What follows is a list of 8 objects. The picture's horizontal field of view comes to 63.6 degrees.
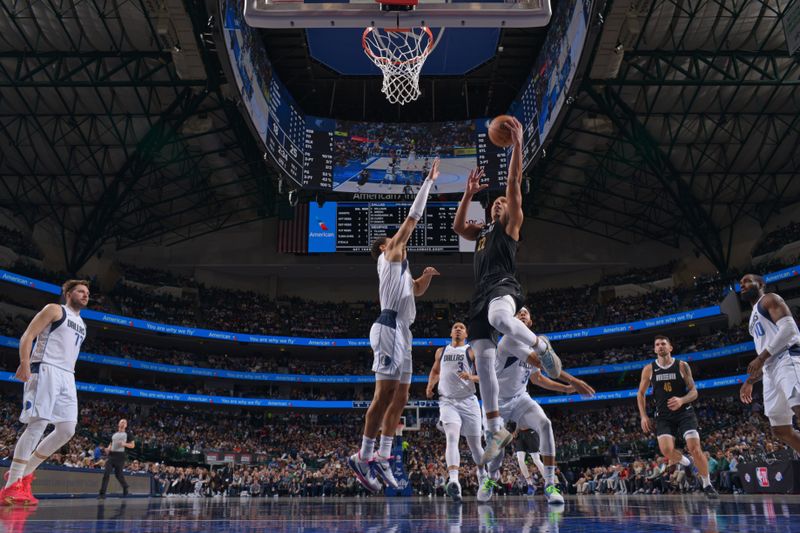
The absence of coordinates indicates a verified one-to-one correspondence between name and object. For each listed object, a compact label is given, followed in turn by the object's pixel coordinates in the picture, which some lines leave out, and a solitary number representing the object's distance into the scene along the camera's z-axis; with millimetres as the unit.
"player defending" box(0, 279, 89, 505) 5957
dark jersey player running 8086
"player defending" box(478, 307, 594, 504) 6266
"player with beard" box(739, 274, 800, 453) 5934
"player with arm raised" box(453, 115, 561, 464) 5250
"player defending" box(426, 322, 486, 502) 7961
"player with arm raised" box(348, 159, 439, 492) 5844
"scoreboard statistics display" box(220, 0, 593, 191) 19188
